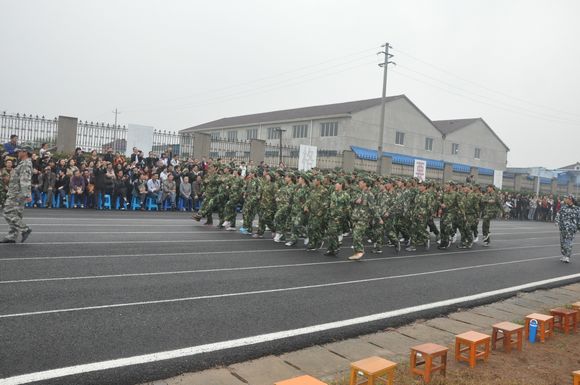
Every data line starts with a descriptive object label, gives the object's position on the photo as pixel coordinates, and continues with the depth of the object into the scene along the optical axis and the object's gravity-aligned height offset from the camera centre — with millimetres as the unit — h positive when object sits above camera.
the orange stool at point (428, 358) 4805 -1660
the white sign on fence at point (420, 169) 28995 +1844
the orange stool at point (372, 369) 4177 -1582
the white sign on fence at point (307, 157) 25172 +1790
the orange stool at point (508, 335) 5922 -1659
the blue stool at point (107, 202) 18788 -1033
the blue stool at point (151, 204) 19922 -1041
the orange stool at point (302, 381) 3852 -1571
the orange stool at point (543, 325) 6516 -1655
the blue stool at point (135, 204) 19375 -1058
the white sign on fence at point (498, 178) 36750 +2060
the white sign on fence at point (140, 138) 21016 +1818
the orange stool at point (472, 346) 5348 -1663
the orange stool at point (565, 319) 7004 -1670
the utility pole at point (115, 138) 23094 +1914
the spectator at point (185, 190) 20250 -339
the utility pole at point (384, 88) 32375 +7535
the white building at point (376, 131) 44906 +6737
